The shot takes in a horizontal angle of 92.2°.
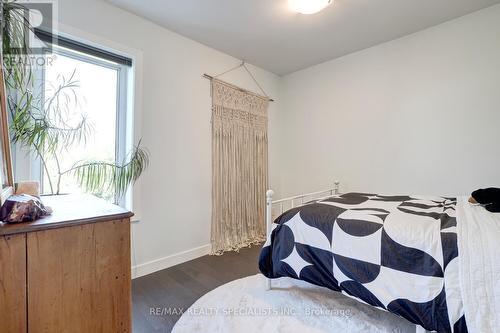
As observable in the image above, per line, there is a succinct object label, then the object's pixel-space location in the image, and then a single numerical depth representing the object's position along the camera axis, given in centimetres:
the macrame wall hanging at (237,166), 286
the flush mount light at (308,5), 193
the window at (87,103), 186
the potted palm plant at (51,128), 128
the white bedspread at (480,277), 100
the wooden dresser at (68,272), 78
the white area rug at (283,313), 149
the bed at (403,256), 105
